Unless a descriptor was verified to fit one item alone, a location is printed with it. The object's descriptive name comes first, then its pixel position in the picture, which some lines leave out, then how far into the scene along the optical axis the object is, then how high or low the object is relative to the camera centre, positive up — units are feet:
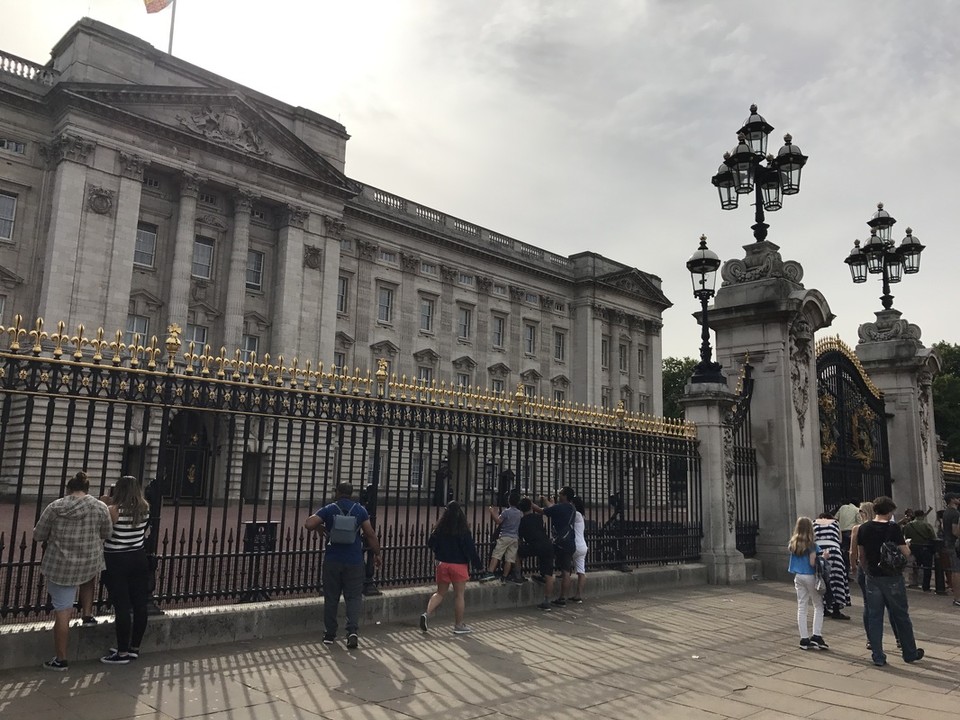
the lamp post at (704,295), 44.04 +11.89
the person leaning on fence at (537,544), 33.68 -2.15
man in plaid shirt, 20.52 -1.67
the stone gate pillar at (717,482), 43.62 +0.99
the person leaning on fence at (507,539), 33.60 -1.96
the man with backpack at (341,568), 25.27 -2.59
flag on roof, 118.93 +74.94
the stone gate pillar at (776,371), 45.88 +7.99
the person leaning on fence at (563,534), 34.88 -1.75
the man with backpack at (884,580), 25.20 -2.59
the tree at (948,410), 159.94 +20.10
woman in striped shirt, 21.59 -2.33
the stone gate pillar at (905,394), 59.67 +8.73
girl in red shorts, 28.14 -2.19
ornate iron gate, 52.21 +5.31
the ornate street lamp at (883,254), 54.26 +18.13
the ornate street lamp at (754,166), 44.34 +19.80
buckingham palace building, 105.70 +43.30
